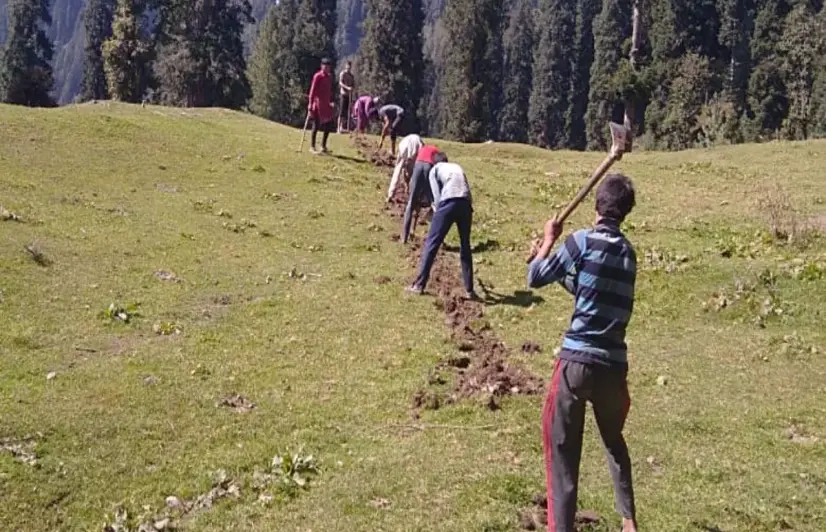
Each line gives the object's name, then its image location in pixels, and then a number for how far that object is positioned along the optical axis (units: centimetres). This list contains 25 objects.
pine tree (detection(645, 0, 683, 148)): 7712
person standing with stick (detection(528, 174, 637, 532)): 644
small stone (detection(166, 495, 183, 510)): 773
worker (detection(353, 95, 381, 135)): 3256
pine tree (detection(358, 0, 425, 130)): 7262
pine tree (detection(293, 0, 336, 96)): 7494
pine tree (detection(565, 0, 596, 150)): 9662
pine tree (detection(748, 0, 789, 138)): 7106
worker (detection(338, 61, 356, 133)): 3300
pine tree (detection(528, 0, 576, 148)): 9750
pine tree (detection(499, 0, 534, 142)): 10256
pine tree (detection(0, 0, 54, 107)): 7294
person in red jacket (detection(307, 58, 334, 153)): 2630
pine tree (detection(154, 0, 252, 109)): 6297
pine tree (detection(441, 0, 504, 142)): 7225
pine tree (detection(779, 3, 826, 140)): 5900
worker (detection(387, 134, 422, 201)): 1761
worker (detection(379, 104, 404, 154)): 2631
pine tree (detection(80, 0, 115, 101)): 8625
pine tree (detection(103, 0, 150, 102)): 5994
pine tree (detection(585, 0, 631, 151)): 8625
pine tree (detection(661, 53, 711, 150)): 6309
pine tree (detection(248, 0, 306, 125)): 7888
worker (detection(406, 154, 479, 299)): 1427
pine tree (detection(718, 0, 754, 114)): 8094
